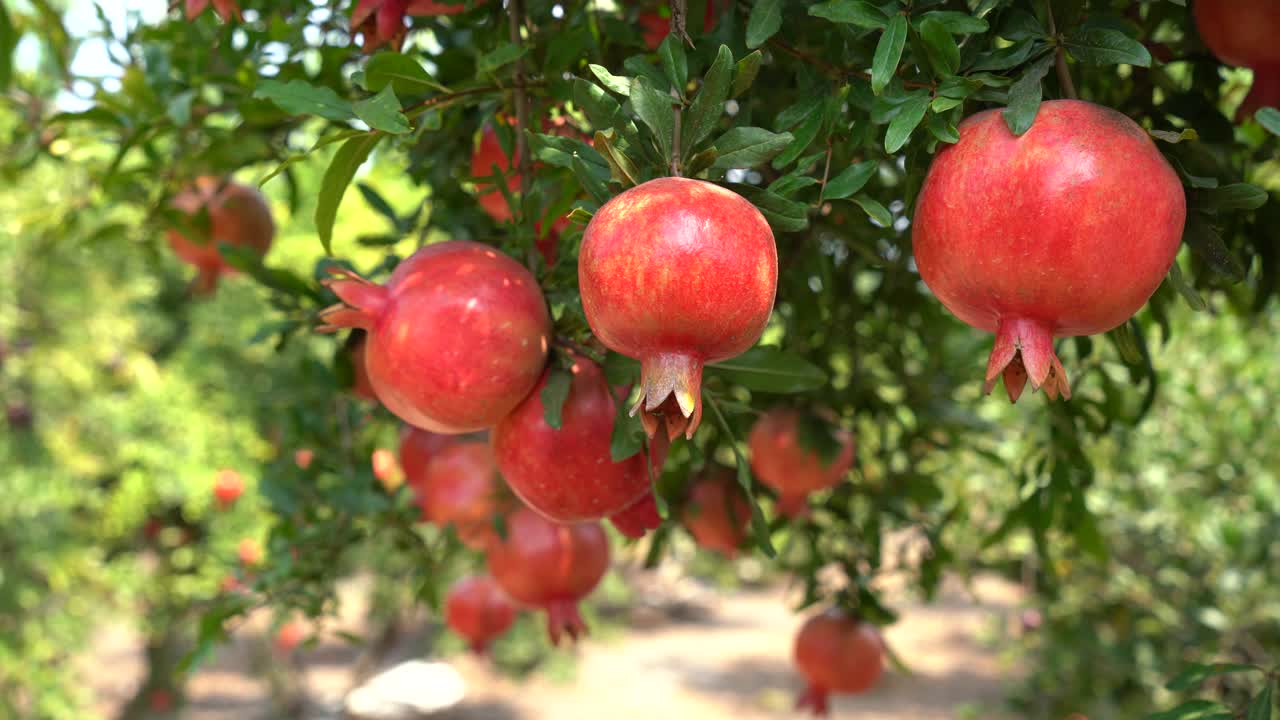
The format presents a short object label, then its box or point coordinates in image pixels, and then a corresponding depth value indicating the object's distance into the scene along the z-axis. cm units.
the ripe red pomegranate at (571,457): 81
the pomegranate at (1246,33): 82
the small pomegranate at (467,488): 120
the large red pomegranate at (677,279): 59
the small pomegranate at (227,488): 439
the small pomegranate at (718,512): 143
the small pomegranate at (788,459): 134
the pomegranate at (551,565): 113
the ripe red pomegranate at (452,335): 76
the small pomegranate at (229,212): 152
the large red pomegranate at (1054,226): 60
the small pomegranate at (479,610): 164
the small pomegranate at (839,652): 157
